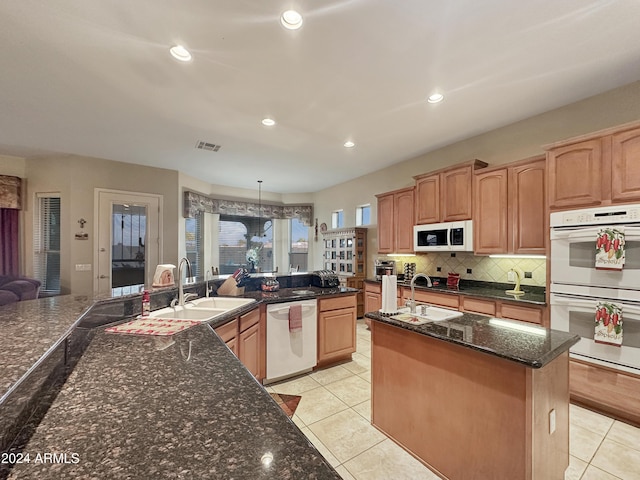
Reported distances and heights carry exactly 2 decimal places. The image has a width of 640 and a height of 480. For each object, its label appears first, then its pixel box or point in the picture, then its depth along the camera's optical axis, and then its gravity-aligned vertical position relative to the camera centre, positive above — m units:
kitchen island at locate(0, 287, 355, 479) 0.59 -0.49
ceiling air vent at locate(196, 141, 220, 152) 3.80 +1.34
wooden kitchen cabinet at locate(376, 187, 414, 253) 4.25 +0.32
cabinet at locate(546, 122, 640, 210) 2.17 +0.61
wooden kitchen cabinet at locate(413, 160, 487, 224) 3.44 +0.62
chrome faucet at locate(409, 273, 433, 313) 2.12 -0.50
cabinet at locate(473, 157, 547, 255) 2.84 +0.35
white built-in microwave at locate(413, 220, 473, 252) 3.41 +0.05
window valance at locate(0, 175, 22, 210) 4.16 +0.75
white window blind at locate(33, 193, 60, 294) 4.40 -0.03
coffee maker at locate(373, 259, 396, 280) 4.39 -0.44
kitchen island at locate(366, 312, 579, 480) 1.34 -0.88
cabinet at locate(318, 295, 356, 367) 3.13 -1.03
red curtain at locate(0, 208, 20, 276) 4.25 -0.01
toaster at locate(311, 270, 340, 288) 3.54 -0.50
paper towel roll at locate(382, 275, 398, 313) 2.12 -0.42
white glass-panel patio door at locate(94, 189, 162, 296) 4.41 +0.05
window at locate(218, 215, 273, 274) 6.38 -0.03
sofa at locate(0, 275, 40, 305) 3.57 -0.65
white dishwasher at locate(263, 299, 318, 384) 2.78 -1.06
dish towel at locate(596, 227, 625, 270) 2.12 -0.06
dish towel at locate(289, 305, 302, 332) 2.85 -0.79
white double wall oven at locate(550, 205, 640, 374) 2.10 -0.34
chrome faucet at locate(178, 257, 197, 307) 2.07 -0.42
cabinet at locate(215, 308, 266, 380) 2.17 -0.85
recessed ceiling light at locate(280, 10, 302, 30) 1.71 +1.40
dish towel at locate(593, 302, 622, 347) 2.13 -0.65
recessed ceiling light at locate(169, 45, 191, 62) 2.00 +1.38
